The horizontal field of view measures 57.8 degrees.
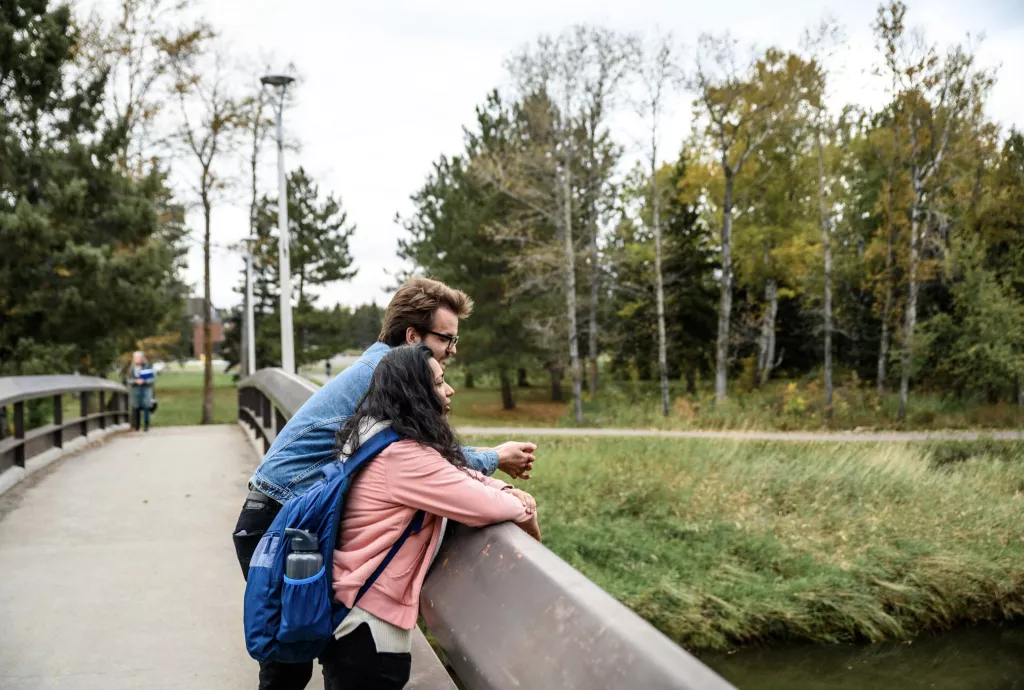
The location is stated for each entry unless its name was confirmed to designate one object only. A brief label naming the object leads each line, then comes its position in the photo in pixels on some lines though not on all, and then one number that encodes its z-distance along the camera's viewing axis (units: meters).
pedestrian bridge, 1.79
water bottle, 2.23
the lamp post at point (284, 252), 16.14
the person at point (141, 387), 17.34
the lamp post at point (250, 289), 30.55
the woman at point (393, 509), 2.29
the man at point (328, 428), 2.65
